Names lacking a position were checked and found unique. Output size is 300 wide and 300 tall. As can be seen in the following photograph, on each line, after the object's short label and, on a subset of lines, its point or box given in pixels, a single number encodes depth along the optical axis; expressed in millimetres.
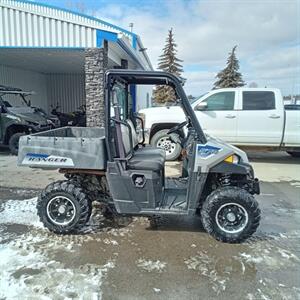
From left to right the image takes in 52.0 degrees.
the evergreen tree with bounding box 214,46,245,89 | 33000
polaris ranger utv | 3768
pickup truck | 8469
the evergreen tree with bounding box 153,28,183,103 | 36406
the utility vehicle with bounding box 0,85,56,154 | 9352
